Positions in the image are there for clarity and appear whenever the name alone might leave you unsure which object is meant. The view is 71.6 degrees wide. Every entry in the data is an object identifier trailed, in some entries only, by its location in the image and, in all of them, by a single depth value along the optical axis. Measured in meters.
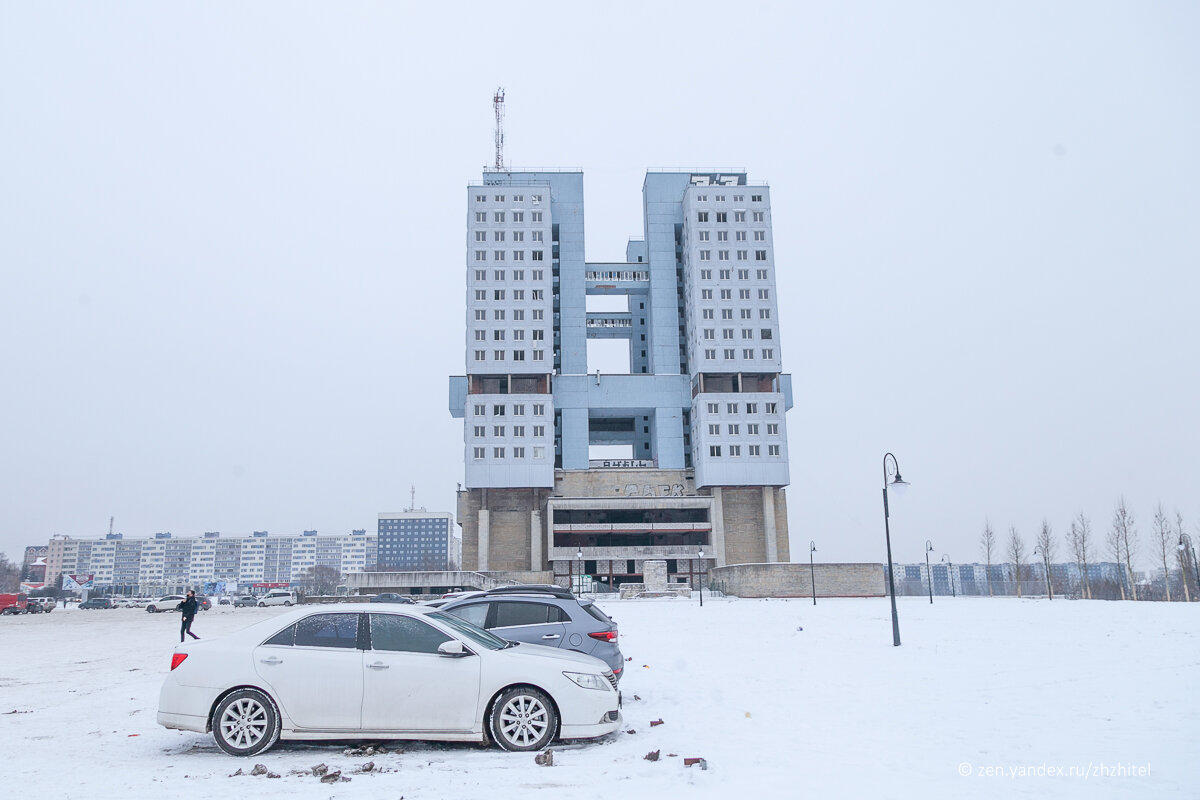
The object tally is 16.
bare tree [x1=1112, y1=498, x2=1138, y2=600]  69.81
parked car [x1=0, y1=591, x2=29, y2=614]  64.88
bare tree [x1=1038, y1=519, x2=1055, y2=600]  76.41
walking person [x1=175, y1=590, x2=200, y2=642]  24.97
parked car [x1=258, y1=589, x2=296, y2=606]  76.06
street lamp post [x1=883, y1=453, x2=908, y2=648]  21.30
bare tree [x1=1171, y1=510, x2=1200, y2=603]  56.33
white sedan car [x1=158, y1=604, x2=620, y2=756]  9.20
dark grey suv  13.02
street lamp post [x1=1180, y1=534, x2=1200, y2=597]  58.82
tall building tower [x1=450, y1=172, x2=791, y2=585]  96.50
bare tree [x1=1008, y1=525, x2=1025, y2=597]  82.31
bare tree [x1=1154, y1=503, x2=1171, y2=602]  70.44
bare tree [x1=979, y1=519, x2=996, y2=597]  85.82
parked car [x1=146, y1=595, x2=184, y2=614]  66.69
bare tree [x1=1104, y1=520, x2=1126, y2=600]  71.56
